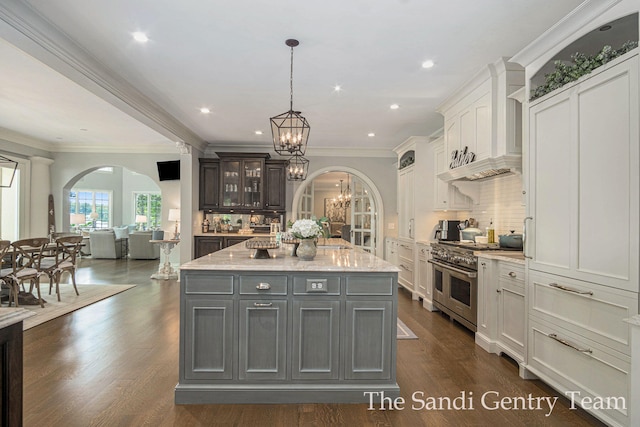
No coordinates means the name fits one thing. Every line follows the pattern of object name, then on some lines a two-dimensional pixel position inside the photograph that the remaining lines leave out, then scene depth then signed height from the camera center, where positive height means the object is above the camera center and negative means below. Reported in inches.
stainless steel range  154.3 -29.2
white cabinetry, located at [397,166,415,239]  233.0 +8.9
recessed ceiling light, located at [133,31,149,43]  116.4 +57.2
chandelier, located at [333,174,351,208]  486.9 +23.3
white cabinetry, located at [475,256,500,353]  139.7 -34.8
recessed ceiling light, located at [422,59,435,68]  136.0 +57.4
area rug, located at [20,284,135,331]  175.6 -49.4
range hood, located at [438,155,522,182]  137.0 +19.9
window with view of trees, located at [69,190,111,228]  510.0 +10.6
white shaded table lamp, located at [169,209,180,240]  303.0 -1.6
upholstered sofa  395.8 -33.4
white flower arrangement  115.3 -4.4
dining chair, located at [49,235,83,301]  207.3 -26.0
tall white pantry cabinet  81.8 -3.9
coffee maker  200.2 -7.5
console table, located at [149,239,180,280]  285.3 -41.2
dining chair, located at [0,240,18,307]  180.7 -34.8
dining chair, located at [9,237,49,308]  182.5 -24.5
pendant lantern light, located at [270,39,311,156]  122.0 +26.4
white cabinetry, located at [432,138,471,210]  200.1 +13.3
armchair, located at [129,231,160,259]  395.2 -34.9
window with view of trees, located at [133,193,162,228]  541.0 +11.6
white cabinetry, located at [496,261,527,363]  122.6 -32.9
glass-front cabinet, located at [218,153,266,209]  291.1 +26.6
